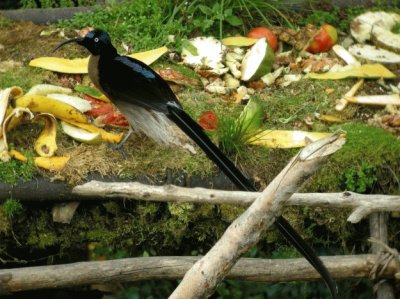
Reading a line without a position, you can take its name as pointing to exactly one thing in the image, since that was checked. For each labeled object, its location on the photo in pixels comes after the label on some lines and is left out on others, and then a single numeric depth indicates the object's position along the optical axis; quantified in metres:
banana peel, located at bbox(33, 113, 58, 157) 9.44
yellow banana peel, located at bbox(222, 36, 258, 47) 11.56
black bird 8.91
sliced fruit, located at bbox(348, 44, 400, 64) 11.62
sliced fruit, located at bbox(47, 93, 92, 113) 10.26
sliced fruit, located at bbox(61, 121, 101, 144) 9.70
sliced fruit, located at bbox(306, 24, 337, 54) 11.76
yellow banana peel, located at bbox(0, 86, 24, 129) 9.46
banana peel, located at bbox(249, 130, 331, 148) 9.83
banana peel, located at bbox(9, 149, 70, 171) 9.26
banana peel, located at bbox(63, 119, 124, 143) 9.84
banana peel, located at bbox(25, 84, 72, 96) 10.31
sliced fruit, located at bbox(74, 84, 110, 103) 10.65
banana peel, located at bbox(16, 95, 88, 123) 9.70
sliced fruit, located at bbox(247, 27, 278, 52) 11.69
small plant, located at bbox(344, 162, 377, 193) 9.46
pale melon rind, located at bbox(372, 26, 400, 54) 11.84
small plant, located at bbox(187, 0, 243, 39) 11.70
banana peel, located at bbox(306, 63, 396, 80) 11.14
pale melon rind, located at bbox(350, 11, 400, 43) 12.05
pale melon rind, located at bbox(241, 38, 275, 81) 11.12
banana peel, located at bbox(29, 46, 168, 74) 11.02
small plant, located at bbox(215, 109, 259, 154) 9.49
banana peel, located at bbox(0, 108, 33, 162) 9.26
